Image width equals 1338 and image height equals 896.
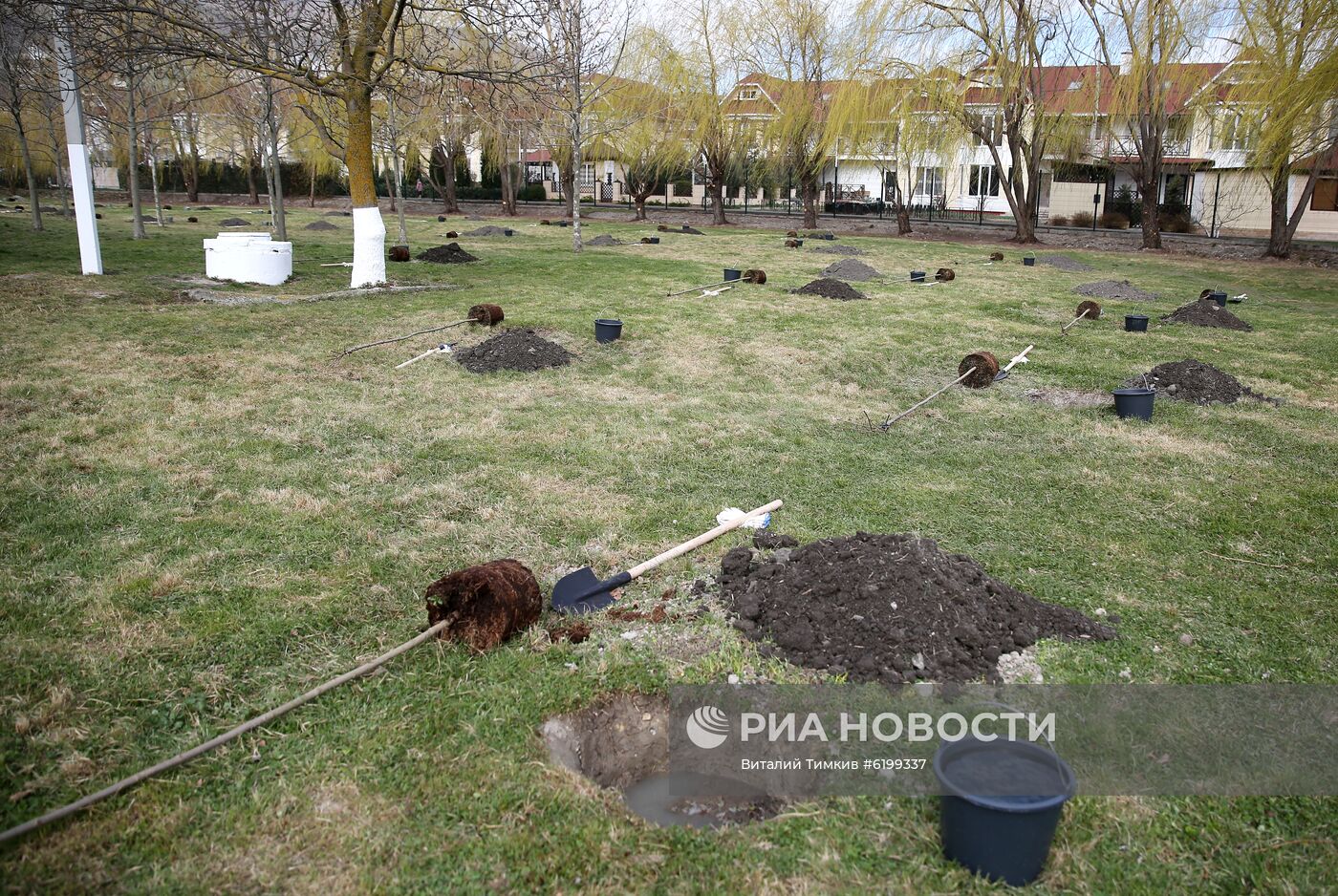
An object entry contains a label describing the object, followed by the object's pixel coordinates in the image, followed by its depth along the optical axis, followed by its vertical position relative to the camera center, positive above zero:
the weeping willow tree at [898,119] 24.17 +4.26
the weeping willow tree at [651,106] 28.88 +5.55
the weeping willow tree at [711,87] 28.27 +6.10
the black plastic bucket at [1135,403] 7.29 -1.21
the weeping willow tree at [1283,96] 15.28 +3.24
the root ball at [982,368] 8.38 -1.03
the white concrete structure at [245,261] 13.14 +0.18
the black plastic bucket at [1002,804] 2.26 -1.46
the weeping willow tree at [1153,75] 20.39 +4.73
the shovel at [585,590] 3.88 -1.48
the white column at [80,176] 12.45 +1.46
